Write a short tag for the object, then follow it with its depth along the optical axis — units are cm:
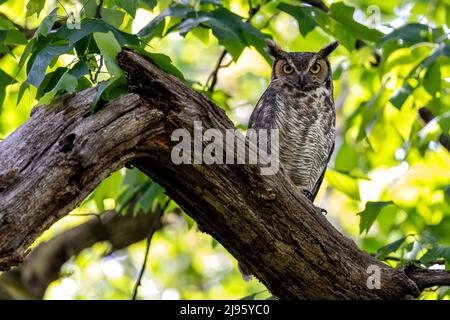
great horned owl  370
